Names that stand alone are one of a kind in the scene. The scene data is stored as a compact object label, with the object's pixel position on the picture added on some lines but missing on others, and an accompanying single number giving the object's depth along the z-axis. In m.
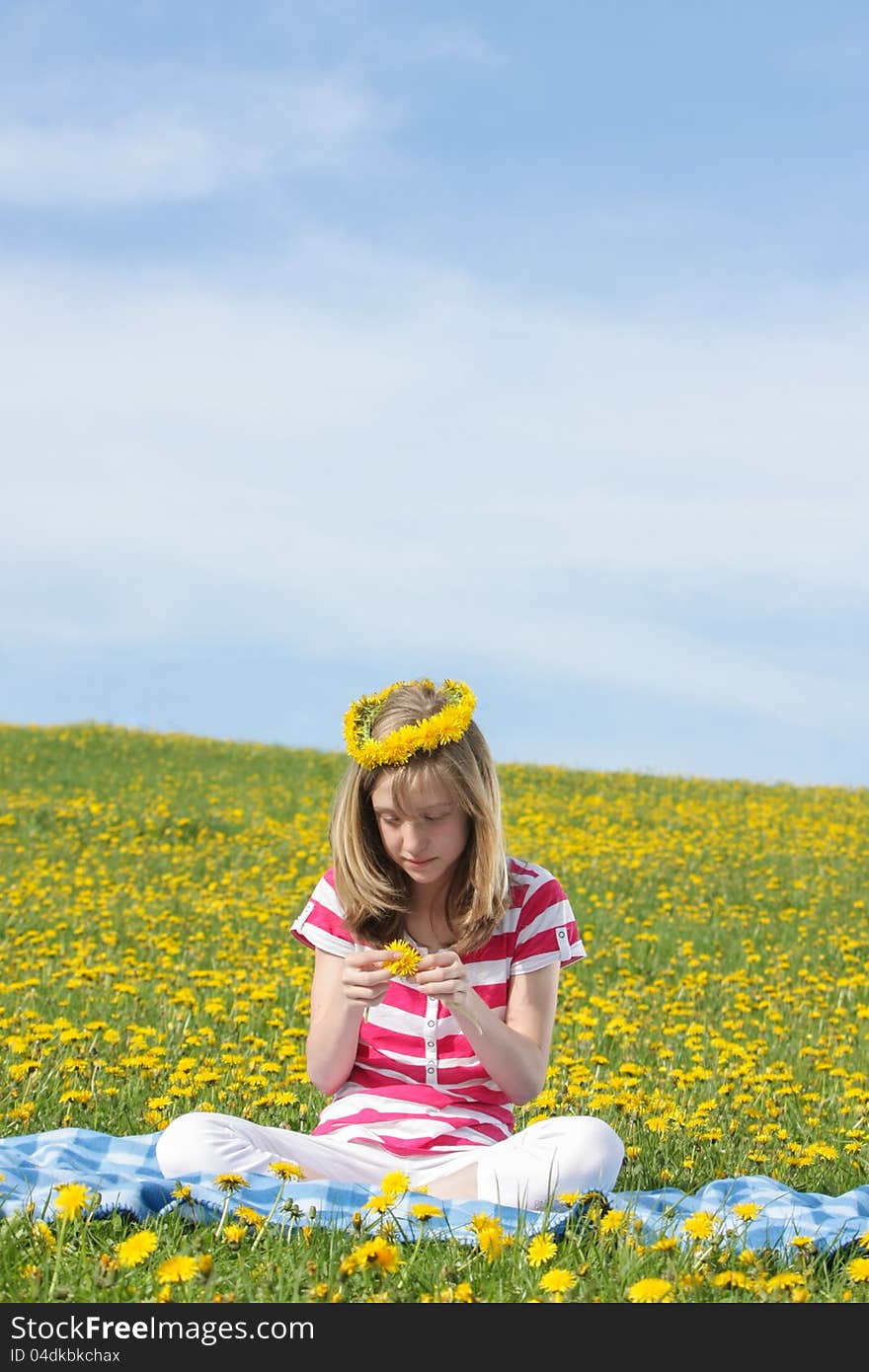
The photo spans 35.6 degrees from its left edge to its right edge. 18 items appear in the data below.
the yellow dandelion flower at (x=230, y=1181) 3.37
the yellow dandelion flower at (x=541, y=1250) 3.03
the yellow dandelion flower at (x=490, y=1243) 2.97
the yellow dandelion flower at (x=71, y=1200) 3.13
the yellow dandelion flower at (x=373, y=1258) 2.75
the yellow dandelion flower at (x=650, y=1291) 2.75
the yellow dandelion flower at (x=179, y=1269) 2.77
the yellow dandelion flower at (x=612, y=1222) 3.25
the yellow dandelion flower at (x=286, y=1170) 3.44
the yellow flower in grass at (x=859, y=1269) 3.16
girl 3.68
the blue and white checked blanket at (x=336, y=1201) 3.43
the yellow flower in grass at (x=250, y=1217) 3.28
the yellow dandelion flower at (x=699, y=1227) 3.13
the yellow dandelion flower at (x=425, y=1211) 3.16
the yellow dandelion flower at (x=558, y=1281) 2.75
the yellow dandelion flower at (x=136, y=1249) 2.84
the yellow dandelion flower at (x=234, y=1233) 3.08
